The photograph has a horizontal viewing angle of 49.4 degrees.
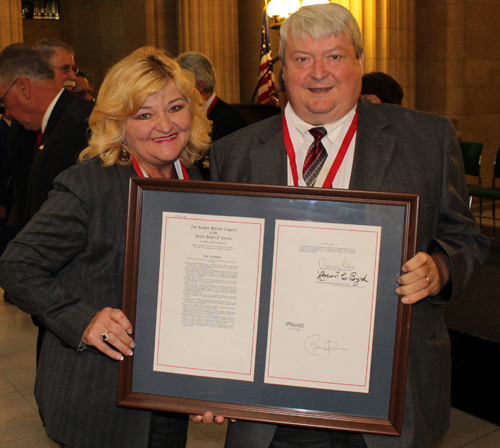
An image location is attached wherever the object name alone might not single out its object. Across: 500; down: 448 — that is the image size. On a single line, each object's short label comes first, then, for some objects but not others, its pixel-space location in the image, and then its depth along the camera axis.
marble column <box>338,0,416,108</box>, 8.69
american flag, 9.88
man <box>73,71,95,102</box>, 5.93
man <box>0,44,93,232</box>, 3.12
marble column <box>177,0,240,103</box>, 10.15
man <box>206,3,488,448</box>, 1.76
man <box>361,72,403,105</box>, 4.54
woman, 1.70
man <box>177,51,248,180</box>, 4.80
